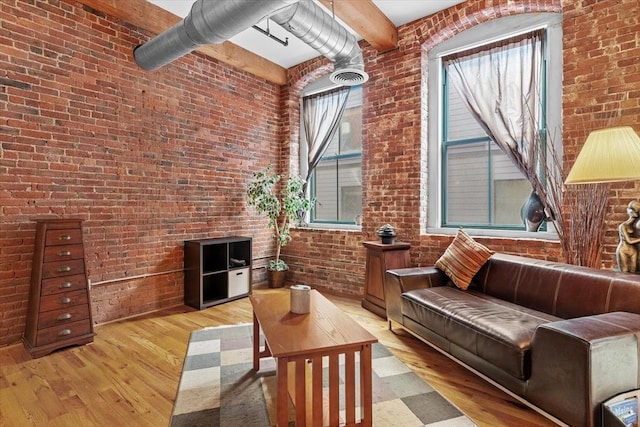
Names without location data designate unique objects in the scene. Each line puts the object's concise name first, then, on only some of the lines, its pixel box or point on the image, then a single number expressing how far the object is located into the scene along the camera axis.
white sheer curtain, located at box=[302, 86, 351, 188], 5.23
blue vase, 3.47
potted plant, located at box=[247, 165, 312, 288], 4.89
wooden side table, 3.83
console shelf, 4.12
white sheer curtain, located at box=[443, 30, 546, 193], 3.53
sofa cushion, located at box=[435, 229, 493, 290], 3.12
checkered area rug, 1.95
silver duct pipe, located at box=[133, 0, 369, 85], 2.80
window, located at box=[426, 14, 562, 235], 3.50
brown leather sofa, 1.64
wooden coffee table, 1.63
